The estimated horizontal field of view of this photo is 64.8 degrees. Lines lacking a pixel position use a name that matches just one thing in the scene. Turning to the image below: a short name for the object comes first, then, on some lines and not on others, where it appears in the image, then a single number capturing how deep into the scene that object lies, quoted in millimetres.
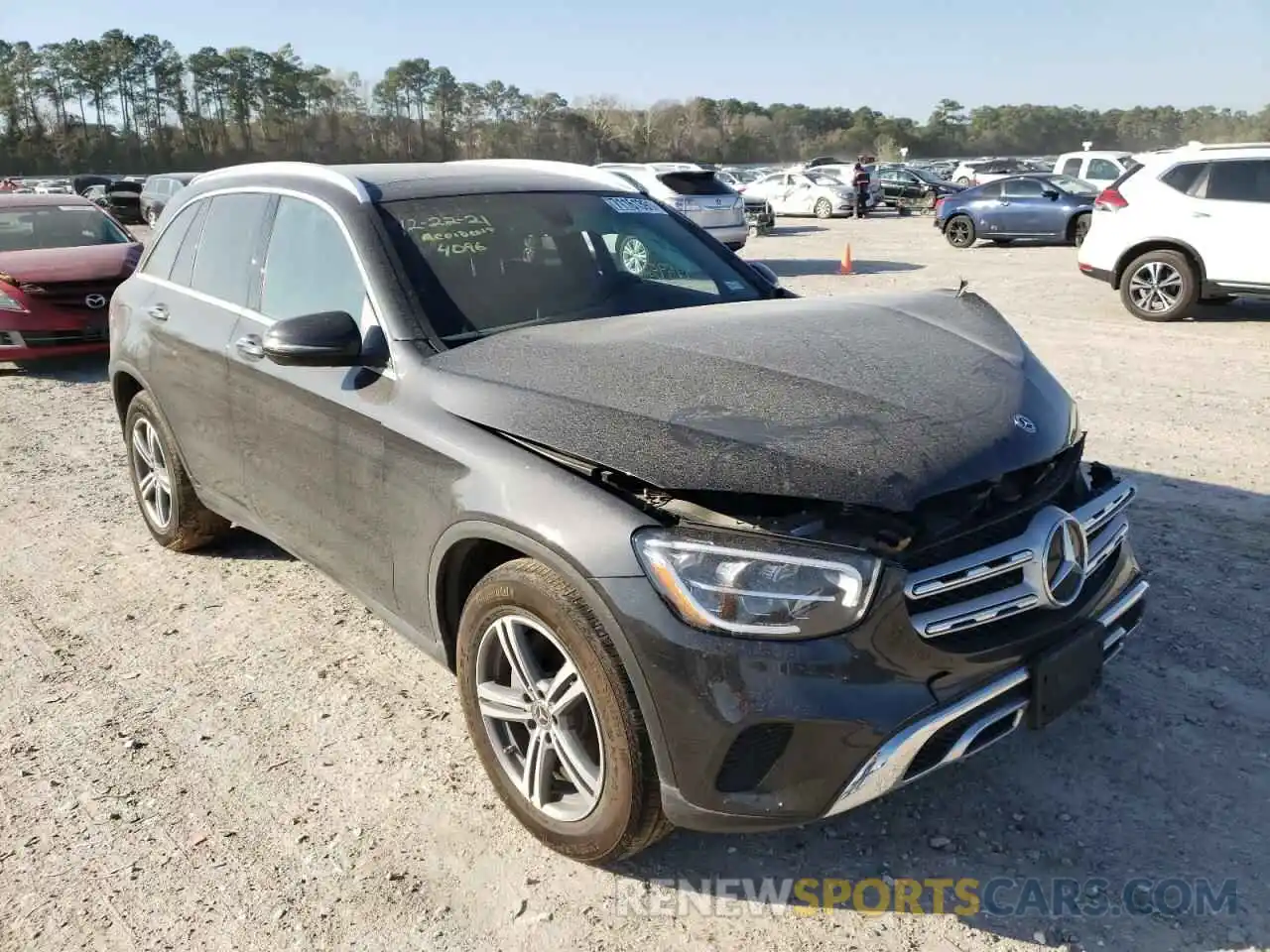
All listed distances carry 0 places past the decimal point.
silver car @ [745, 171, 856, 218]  30578
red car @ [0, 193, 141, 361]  9547
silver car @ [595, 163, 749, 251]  16594
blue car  20047
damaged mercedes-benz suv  2250
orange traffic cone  16016
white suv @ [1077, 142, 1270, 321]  10023
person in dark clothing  29984
